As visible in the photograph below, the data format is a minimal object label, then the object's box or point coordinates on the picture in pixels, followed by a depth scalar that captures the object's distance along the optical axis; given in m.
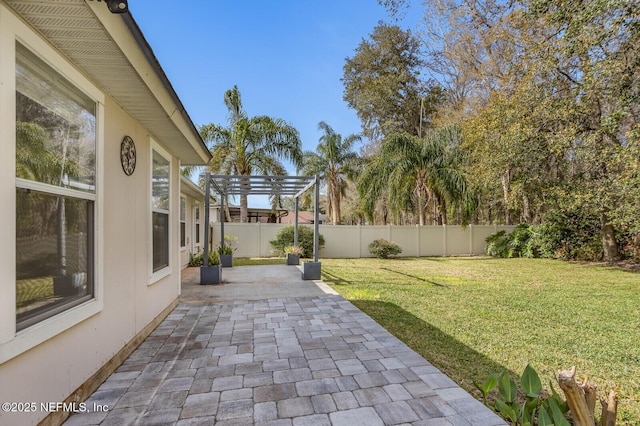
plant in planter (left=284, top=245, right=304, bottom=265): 10.80
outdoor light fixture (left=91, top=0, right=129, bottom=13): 1.83
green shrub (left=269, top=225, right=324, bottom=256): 13.51
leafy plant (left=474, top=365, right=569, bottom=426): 2.16
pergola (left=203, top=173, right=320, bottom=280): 7.69
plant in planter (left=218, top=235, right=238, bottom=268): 10.35
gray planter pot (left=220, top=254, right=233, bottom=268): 10.34
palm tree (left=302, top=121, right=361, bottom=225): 20.28
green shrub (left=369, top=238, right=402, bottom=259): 14.22
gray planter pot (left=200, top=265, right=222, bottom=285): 7.43
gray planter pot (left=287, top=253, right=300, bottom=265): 10.80
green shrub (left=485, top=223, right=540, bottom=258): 14.16
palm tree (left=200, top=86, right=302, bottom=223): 15.20
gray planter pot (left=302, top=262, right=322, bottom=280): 7.93
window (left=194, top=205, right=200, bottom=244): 12.43
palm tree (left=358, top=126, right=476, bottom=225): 13.95
